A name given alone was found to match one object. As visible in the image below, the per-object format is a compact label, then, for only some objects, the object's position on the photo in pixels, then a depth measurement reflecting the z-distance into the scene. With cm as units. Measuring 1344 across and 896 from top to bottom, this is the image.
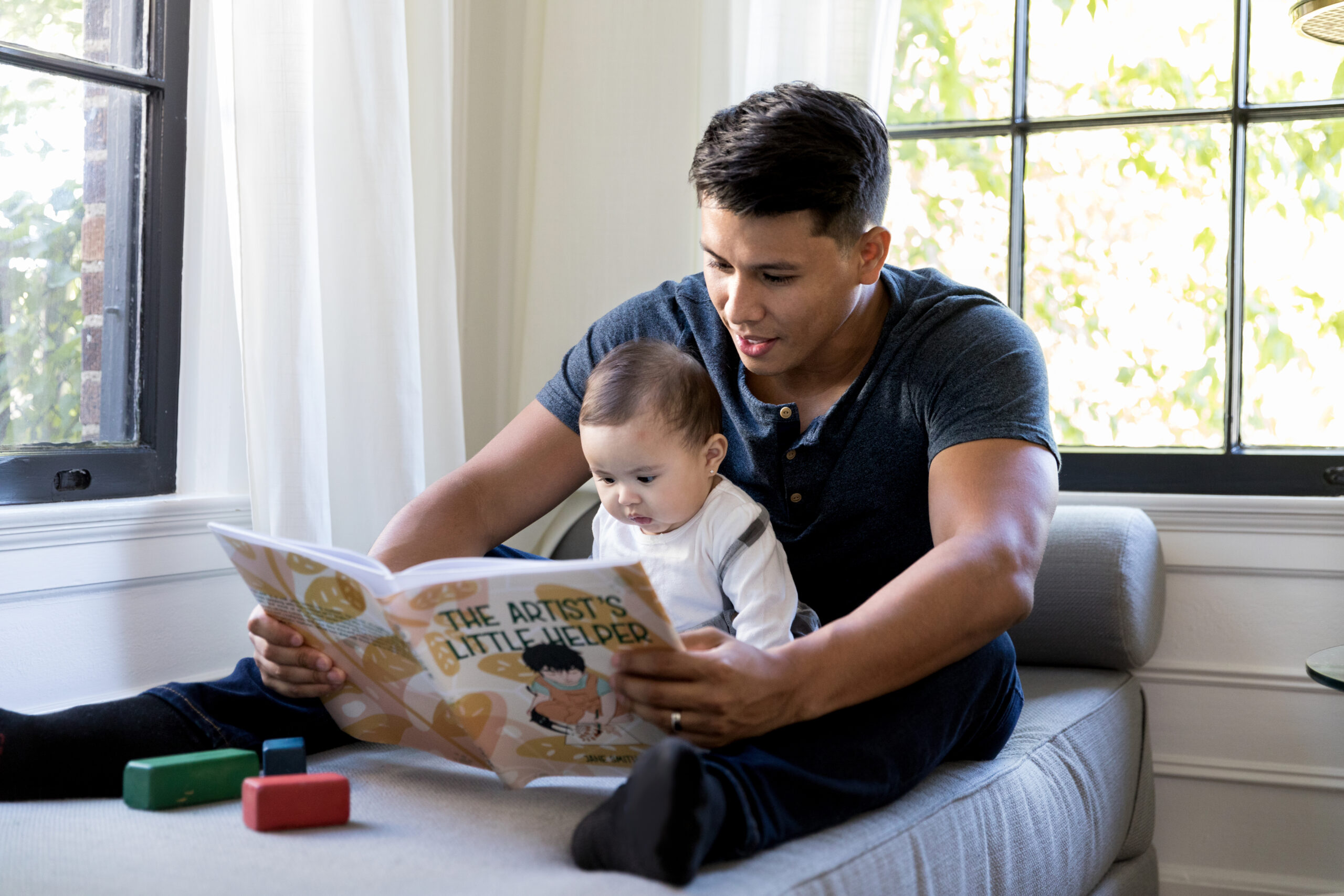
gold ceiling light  157
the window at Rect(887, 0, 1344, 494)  201
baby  133
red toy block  100
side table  142
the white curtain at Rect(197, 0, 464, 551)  163
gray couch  90
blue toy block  109
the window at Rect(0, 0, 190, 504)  160
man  100
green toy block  106
